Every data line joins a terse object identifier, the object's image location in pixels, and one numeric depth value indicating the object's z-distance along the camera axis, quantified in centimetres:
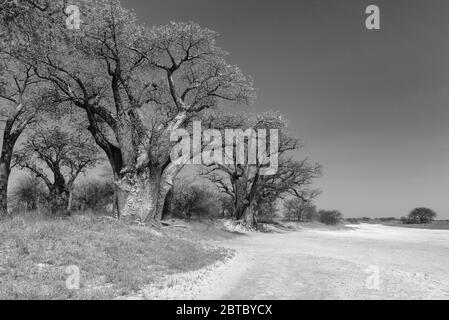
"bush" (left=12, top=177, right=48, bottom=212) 4662
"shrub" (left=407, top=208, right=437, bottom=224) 6769
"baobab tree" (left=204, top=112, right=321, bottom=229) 3581
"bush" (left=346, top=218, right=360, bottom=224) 8155
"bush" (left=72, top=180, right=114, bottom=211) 4866
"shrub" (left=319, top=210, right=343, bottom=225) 6788
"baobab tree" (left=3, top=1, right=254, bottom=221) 1836
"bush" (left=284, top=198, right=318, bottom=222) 7050
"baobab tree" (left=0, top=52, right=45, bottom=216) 2452
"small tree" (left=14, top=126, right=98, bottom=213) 3259
